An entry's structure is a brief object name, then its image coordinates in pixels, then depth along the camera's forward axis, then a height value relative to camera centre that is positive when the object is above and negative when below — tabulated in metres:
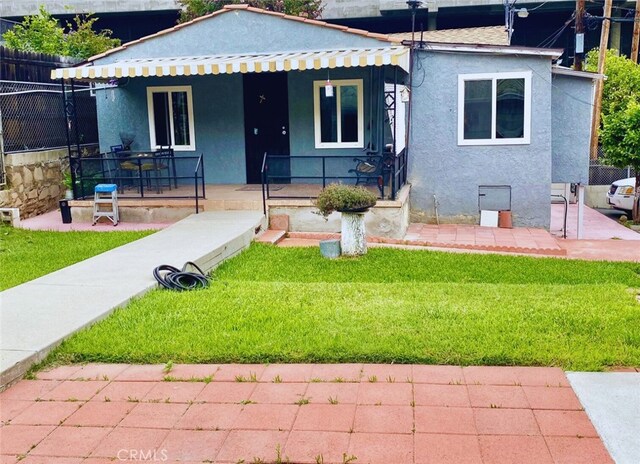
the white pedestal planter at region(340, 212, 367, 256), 9.69 -1.57
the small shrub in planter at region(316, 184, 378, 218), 9.55 -1.06
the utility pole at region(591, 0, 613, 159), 20.12 +1.03
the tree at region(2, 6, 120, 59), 17.11 +2.43
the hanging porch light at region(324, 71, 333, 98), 11.68 +0.61
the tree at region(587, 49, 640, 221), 15.84 -0.50
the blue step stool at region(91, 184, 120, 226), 12.23 -1.35
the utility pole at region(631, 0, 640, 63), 21.91 +2.66
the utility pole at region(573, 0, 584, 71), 18.39 +2.31
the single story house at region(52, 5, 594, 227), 12.73 +0.31
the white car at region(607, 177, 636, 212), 17.12 -1.94
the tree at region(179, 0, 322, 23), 20.92 +3.85
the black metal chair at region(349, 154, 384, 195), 12.12 -0.81
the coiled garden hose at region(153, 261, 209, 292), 7.36 -1.67
